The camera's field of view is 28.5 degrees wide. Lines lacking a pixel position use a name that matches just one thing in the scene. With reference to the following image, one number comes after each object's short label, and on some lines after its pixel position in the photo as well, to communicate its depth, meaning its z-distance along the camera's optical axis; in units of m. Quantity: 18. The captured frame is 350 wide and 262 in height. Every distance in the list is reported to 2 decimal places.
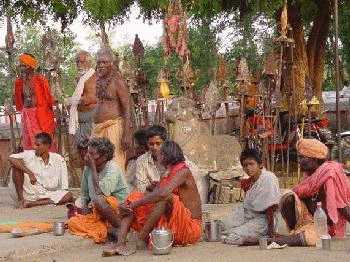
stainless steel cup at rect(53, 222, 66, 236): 6.55
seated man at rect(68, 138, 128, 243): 6.30
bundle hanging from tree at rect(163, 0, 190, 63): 9.03
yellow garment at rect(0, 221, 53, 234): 6.81
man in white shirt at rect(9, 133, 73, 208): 8.59
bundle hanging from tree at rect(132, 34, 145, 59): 11.46
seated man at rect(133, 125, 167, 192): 6.76
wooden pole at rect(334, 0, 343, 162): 8.74
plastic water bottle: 5.88
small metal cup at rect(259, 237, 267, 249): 5.77
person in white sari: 6.04
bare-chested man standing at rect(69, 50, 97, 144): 8.65
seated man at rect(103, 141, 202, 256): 5.74
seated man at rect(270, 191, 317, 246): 5.85
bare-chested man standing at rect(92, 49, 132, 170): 7.64
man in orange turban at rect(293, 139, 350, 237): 6.06
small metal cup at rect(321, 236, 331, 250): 5.65
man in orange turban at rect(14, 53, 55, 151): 9.38
